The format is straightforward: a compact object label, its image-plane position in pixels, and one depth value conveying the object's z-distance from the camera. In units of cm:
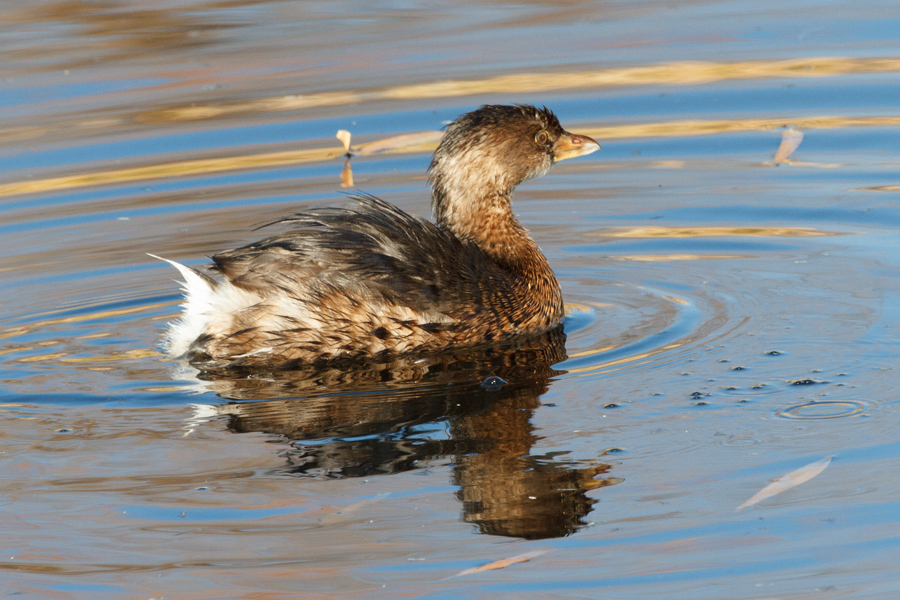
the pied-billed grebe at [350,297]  1233
